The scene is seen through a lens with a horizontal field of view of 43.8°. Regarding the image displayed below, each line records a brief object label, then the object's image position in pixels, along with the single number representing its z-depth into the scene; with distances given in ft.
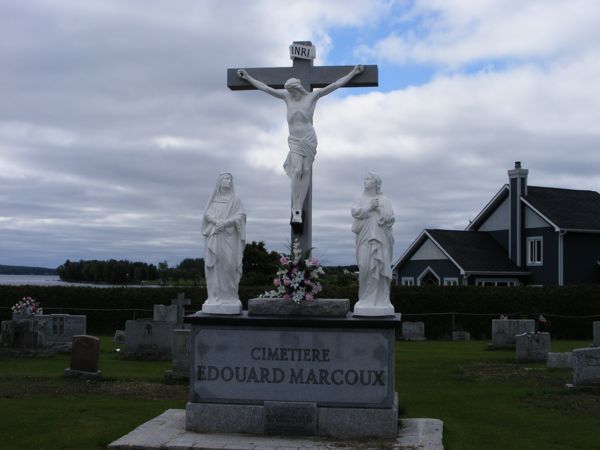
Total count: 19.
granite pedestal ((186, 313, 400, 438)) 28.58
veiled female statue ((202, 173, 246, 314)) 30.09
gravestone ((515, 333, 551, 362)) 57.67
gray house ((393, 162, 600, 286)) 106.93
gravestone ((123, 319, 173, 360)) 59.21
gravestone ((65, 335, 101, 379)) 45.80
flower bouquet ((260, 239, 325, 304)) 28.86
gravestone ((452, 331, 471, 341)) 85.20
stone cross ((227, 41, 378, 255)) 32.71
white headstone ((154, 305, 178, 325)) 76.83
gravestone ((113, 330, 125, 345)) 74.33
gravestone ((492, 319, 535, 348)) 69.67
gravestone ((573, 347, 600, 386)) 40.55
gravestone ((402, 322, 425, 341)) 84.28
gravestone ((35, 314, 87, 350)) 68.74
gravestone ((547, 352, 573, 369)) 51.55
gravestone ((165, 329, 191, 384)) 45.16
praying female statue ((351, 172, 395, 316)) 29.09
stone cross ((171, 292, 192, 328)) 65.87
